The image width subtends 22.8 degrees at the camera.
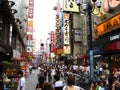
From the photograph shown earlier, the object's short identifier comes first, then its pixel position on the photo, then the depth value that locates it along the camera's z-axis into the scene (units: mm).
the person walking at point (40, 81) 8914
